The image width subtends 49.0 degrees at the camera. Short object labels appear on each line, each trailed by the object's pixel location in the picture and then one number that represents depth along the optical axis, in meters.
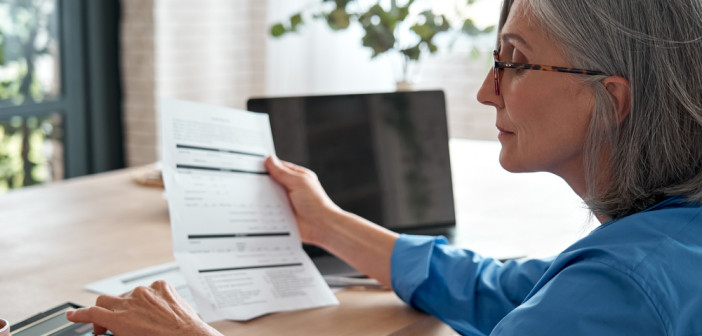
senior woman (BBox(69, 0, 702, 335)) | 0.78
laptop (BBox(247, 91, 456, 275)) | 1.48
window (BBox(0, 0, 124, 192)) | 3.14
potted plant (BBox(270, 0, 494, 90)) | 1.97
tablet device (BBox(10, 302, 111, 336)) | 1.01
